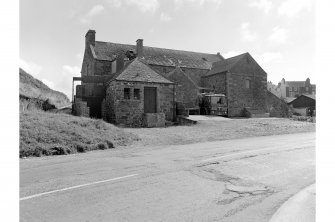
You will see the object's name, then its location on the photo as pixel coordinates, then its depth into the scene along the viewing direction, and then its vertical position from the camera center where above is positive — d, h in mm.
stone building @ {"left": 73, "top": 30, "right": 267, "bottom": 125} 22000 +2840
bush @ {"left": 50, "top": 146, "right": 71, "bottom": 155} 10156 -1430
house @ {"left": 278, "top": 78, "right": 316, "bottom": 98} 78750 +6660
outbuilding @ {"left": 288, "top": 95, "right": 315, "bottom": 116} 49706 +1273
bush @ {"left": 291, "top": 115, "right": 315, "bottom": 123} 27062 -786
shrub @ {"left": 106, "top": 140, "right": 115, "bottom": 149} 12069 -1425
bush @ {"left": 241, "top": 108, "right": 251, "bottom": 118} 32338 -238
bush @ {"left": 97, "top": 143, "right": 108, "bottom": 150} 11665 -1464
